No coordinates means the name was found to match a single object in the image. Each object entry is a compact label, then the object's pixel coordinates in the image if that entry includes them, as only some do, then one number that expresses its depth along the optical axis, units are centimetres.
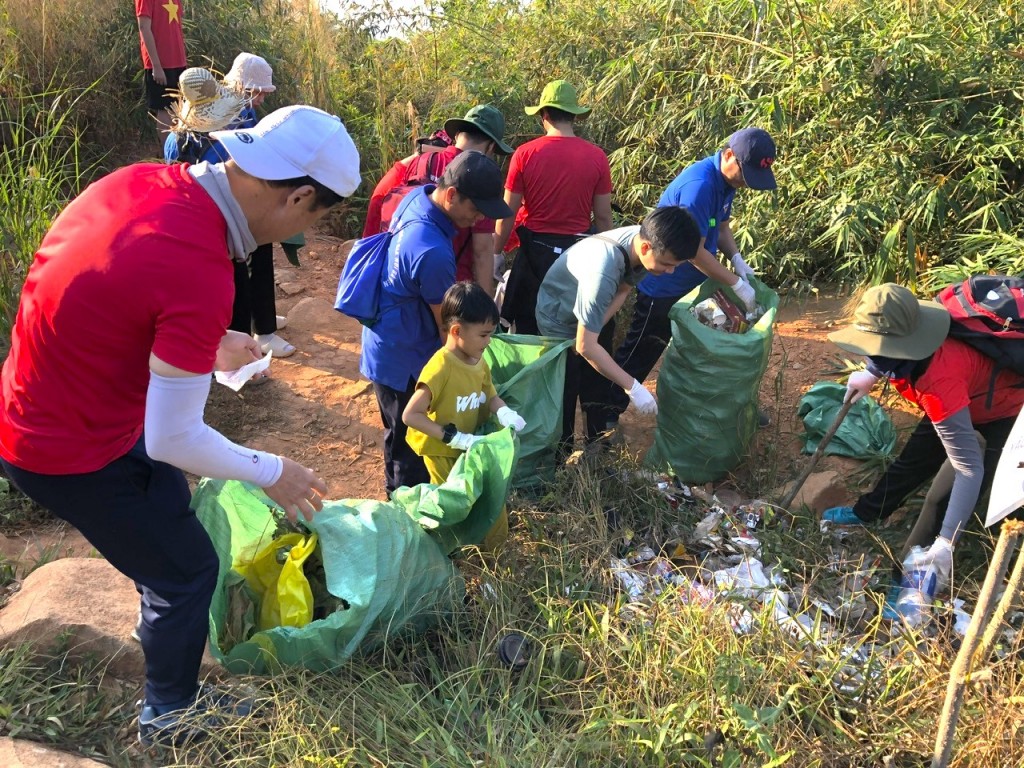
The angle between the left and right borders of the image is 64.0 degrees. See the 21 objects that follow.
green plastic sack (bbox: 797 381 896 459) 358
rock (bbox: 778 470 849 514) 335
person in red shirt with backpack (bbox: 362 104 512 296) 346
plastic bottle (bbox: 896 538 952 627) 253
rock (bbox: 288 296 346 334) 497
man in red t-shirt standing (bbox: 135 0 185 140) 491
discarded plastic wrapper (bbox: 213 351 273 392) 320
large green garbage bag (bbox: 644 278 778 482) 321
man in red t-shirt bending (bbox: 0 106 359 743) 151
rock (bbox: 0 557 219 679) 227
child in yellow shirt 258
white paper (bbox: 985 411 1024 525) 144
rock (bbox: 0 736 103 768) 187
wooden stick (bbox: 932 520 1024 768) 151
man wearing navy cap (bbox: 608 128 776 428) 330
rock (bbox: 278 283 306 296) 544
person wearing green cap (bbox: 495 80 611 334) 381
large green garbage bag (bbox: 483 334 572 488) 303
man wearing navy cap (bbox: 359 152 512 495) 262
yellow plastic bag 222
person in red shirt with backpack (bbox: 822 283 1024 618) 243
